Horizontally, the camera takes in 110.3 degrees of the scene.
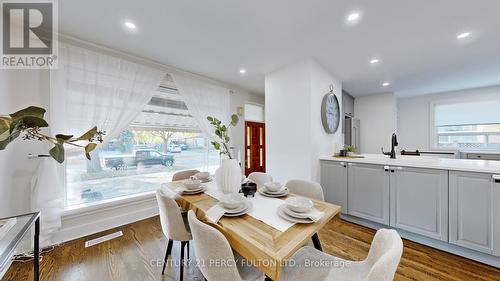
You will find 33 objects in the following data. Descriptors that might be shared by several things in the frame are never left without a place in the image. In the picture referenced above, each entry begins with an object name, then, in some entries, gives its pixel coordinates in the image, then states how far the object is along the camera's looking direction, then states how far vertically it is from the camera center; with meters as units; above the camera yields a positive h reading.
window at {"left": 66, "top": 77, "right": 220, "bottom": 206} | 2.33 -0.25
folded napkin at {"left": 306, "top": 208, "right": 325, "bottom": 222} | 1.06 -0.48
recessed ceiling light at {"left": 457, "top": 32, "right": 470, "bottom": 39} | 1.98 +1.21
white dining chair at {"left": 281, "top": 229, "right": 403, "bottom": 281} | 0.87 -0.77
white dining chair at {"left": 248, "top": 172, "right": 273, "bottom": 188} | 2.12 -0.47
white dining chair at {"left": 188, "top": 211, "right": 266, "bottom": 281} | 0.88 -0.58
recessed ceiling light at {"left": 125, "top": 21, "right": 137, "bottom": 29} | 1.87 +1.26
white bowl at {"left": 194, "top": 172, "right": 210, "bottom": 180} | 2.12 -0.44
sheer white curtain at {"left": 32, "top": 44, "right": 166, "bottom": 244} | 1.93 +0.52
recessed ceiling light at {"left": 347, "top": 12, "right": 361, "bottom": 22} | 1.72 +1.24
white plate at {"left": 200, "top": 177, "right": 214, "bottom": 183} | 2.08 -0.48
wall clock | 2.91 +0.49
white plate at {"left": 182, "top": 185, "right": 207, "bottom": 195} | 1.63 -0.48
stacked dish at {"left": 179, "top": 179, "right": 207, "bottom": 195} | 1.63 -0.46
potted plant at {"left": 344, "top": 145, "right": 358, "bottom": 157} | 3.04 -0.18
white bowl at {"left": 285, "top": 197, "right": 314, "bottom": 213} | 1.11 -0.43
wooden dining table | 0.79 -0.51
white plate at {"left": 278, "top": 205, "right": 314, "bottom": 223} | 1.06 -0.49
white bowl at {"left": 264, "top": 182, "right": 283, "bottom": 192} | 1.54 -0.42
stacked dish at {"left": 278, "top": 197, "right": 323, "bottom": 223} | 1.07 -0.47
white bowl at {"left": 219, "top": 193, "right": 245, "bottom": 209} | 1.19 -0.43
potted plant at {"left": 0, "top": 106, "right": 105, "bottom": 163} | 0.57 +0.04
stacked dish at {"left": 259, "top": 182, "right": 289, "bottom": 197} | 1.52 -0.45
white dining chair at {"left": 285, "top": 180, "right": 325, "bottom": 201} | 1.64 -0.48
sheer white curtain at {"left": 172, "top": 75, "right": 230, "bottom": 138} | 3.10 +0.79
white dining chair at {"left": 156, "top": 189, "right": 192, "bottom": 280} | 1.38 -0.65
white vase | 1.50 -0.31
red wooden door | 4.37 -0.18
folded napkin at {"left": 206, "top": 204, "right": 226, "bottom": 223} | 1.10 -0.49
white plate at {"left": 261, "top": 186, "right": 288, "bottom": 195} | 1.53 -0.46
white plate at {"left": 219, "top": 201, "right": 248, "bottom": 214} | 1.15 -0.47
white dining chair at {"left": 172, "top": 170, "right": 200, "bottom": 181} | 2.35 -0.48
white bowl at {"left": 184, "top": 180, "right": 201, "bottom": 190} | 1.67 -0.43
